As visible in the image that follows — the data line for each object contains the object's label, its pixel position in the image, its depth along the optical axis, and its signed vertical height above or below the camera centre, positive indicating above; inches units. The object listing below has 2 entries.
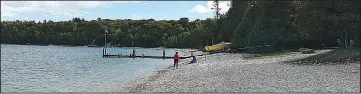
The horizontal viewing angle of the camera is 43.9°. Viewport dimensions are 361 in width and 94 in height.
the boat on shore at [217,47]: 2965.1 -46.5
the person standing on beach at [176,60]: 1627.0 -70.3
